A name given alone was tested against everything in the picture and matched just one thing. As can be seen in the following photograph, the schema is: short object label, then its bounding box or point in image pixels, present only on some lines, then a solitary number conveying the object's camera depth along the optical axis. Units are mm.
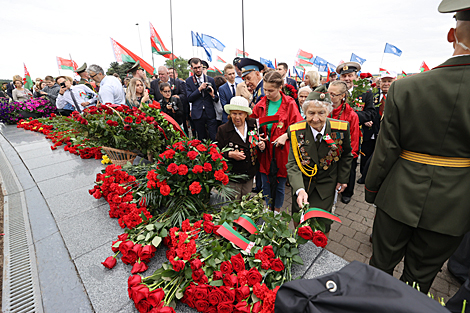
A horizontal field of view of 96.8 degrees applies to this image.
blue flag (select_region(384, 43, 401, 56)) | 15141
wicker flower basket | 2917
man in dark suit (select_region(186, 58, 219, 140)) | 5422
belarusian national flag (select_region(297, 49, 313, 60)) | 19453
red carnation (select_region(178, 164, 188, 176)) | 1807
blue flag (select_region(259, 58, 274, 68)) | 17978
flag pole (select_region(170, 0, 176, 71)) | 4034
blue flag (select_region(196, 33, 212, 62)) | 11195
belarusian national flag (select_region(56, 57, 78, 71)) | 15422
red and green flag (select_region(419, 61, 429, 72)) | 11177
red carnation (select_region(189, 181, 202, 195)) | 1811
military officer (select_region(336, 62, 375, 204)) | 3994
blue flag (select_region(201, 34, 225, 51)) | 11523
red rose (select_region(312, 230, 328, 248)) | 1310
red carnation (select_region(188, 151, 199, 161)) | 1874
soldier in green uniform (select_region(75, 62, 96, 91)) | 6186
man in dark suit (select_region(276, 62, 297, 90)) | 6095
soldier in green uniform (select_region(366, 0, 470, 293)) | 1329
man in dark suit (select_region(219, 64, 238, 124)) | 5129
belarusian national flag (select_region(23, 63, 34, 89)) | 13273
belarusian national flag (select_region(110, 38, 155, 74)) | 5002
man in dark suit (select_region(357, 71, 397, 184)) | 4615
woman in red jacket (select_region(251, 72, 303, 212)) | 2918
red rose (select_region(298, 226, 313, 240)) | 1338
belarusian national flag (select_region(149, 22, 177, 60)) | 7625
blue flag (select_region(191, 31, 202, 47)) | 11078
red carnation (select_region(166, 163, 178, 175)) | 1799
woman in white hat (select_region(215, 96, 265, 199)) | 2639
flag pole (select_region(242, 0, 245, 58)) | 4273
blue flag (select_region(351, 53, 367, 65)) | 19188
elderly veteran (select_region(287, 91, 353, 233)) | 2205
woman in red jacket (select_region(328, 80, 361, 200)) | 3197
